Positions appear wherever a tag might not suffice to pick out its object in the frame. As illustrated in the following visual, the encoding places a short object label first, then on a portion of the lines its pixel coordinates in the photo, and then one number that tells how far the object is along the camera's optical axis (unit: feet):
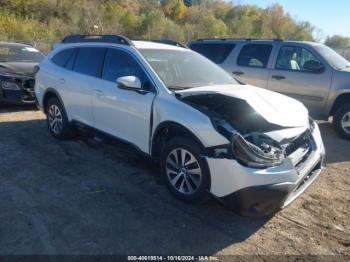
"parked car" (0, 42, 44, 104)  26.43
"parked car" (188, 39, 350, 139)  22.57
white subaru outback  10.71
